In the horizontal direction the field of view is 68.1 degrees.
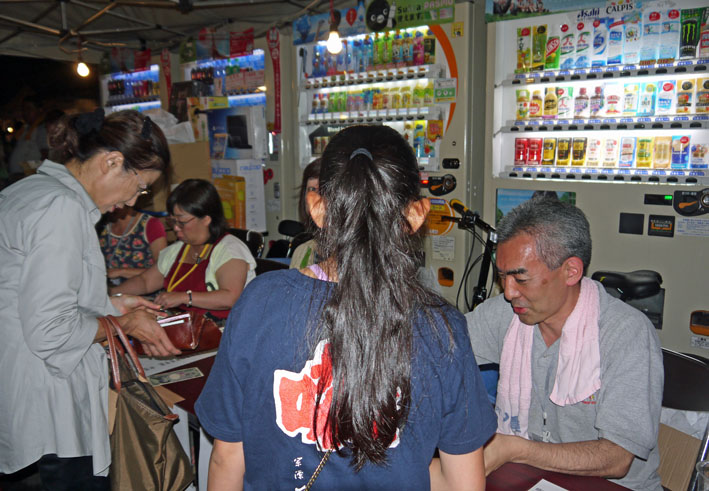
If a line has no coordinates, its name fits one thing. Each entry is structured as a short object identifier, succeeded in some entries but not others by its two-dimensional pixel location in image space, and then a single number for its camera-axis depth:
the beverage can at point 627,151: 3.85
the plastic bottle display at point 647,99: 3.74
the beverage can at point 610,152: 3.92
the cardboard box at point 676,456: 1.94
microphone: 3.98
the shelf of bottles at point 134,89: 7.09
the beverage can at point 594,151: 3.99
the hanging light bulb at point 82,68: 6.33
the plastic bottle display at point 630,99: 3.82
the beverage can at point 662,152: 3.71
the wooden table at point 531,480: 1.47
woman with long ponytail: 1.02
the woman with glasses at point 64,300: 1.64
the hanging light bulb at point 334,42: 4.19
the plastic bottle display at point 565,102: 4.05
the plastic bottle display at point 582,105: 3.98
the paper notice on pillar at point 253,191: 5.79
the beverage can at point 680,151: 3.64
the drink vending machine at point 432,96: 4.16
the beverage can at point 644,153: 3.78
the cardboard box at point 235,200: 5.76
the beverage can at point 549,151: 4.16
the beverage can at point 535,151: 4.21
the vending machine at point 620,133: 3.48
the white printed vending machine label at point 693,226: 3.41
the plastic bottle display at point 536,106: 4.14
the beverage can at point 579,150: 4.04
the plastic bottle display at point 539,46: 3.99
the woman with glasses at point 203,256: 3.03
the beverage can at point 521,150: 4.25
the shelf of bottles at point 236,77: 5.67
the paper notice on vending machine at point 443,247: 4.43
